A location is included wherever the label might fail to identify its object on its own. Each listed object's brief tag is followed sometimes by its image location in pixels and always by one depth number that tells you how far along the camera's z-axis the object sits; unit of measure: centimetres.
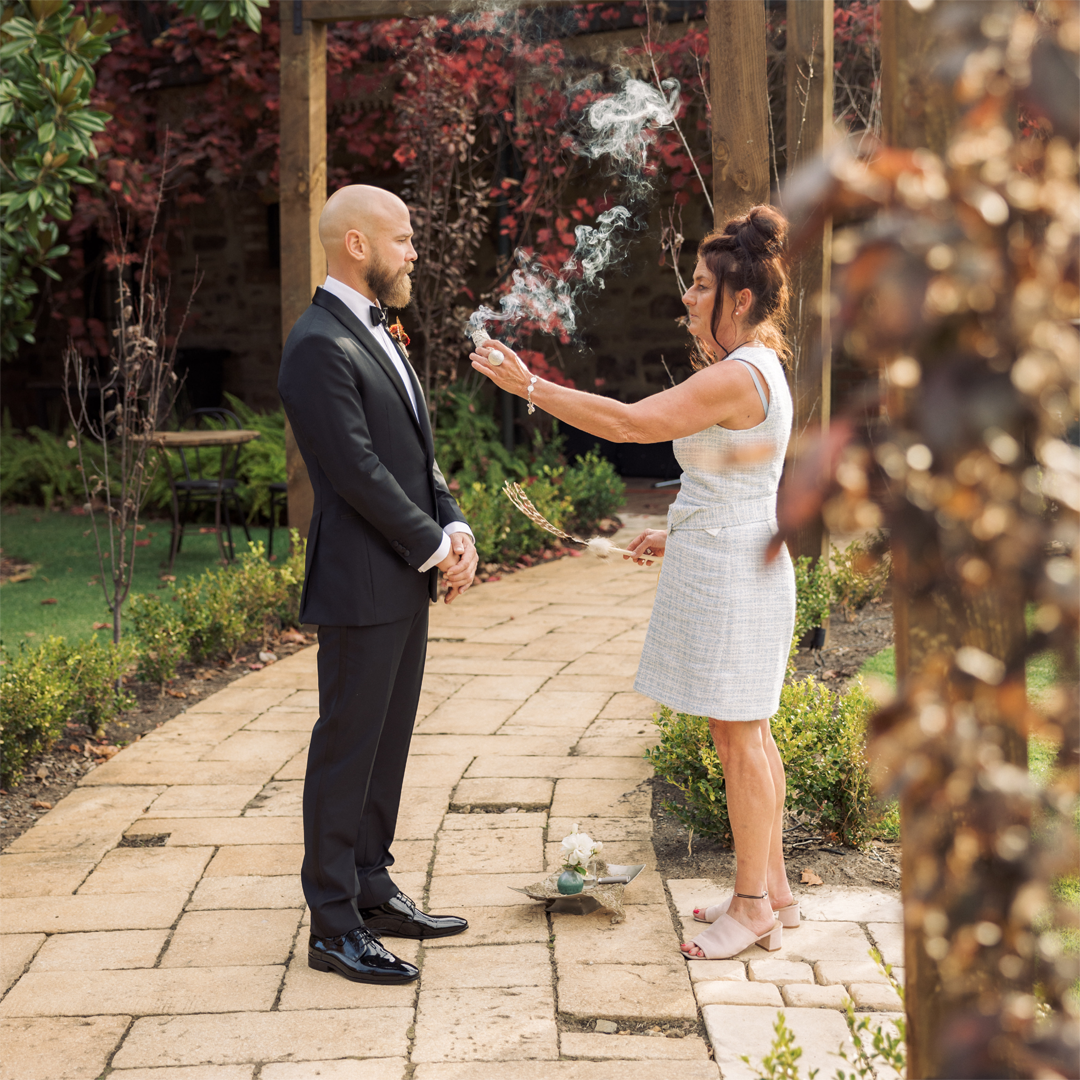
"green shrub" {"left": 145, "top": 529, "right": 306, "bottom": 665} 493
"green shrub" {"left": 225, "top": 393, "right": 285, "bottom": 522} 862
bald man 261
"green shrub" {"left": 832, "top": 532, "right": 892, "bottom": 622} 556
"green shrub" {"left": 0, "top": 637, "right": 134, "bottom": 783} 396
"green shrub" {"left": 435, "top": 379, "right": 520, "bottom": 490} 812
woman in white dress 257
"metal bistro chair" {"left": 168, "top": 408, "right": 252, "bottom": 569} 724
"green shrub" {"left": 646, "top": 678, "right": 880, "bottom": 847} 320
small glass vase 288
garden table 686
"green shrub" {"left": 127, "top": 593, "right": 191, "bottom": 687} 489
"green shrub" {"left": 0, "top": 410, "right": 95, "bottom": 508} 976
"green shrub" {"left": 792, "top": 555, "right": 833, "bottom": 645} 487
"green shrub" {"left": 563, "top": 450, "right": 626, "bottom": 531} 796
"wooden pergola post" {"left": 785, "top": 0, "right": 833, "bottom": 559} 491
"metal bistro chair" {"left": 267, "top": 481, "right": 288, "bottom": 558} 766
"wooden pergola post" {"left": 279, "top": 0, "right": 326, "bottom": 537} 575
